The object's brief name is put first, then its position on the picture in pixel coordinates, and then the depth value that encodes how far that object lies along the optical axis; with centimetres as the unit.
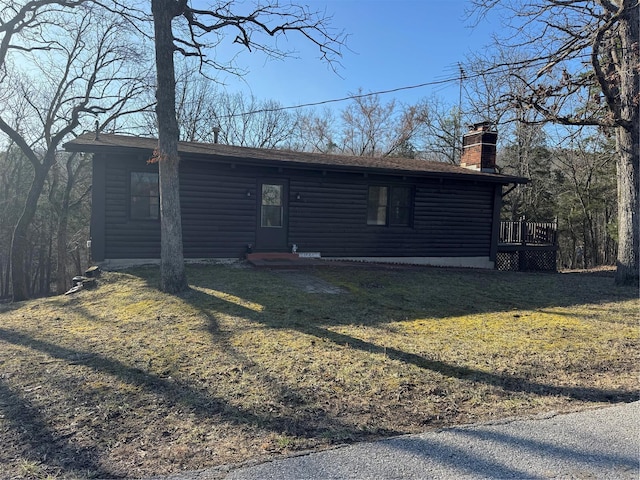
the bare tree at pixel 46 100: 1291
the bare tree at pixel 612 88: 839
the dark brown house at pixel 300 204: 987
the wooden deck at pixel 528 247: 1470
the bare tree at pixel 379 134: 2967
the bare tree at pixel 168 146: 709
